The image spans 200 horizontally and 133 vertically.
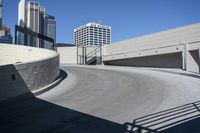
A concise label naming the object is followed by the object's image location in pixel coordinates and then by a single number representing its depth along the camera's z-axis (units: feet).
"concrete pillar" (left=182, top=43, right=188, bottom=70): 57.33
